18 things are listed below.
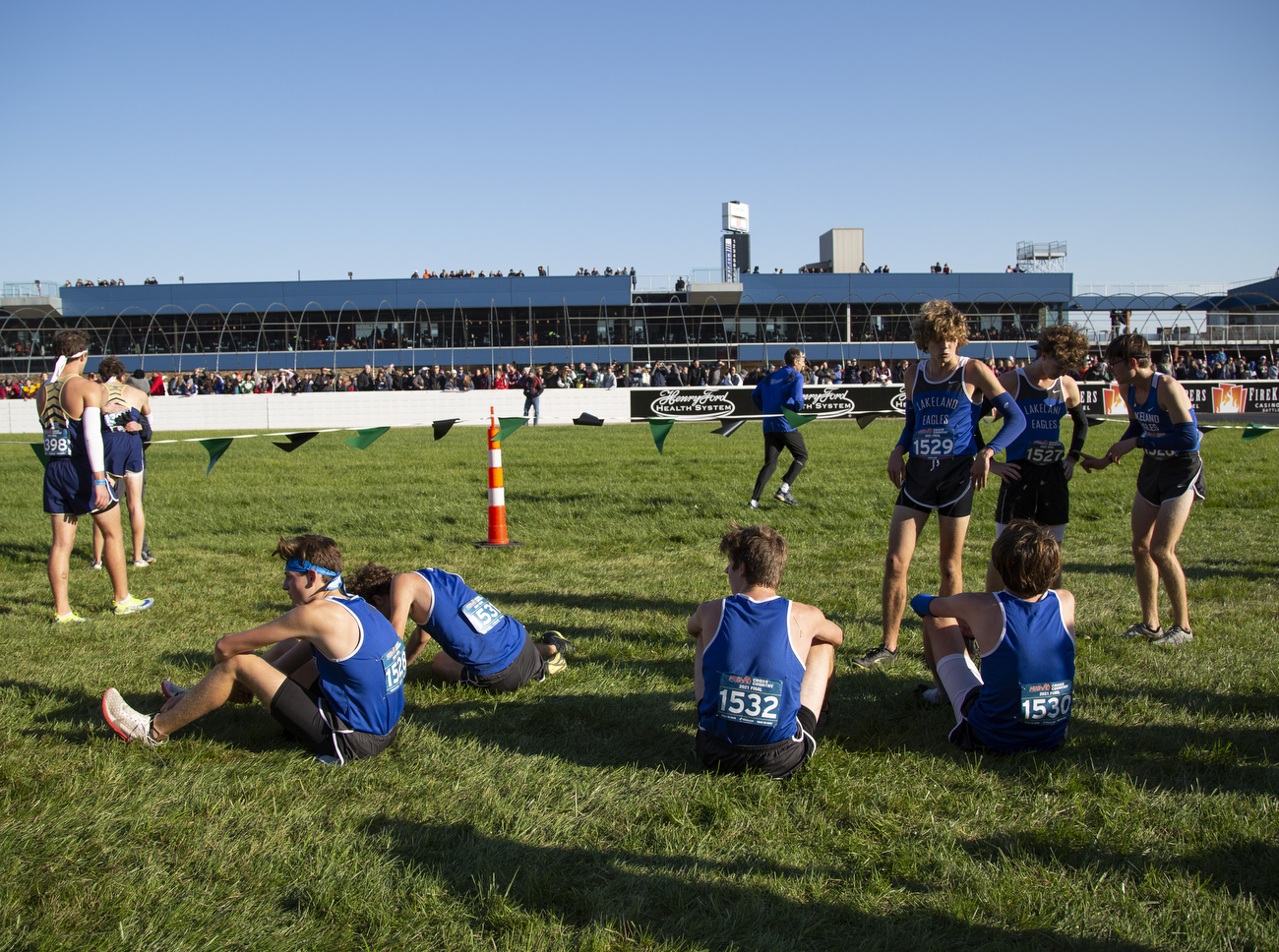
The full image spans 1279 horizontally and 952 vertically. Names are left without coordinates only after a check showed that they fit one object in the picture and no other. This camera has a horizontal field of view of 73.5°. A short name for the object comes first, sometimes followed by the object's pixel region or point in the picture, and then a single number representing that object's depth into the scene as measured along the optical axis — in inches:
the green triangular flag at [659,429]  381.3
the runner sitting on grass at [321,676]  136.9
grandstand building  1814.7
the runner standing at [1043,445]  203.0
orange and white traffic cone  335.9
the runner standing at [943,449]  184.2
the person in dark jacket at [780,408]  421.4
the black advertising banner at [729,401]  956.0
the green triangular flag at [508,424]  337.7
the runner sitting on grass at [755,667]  129.5
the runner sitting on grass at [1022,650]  132.7
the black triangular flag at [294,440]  307.0
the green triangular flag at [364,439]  324.3
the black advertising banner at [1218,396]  940.6
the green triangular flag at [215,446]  296.9
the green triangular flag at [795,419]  399.2
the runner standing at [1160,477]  204.4
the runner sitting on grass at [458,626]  162.2
